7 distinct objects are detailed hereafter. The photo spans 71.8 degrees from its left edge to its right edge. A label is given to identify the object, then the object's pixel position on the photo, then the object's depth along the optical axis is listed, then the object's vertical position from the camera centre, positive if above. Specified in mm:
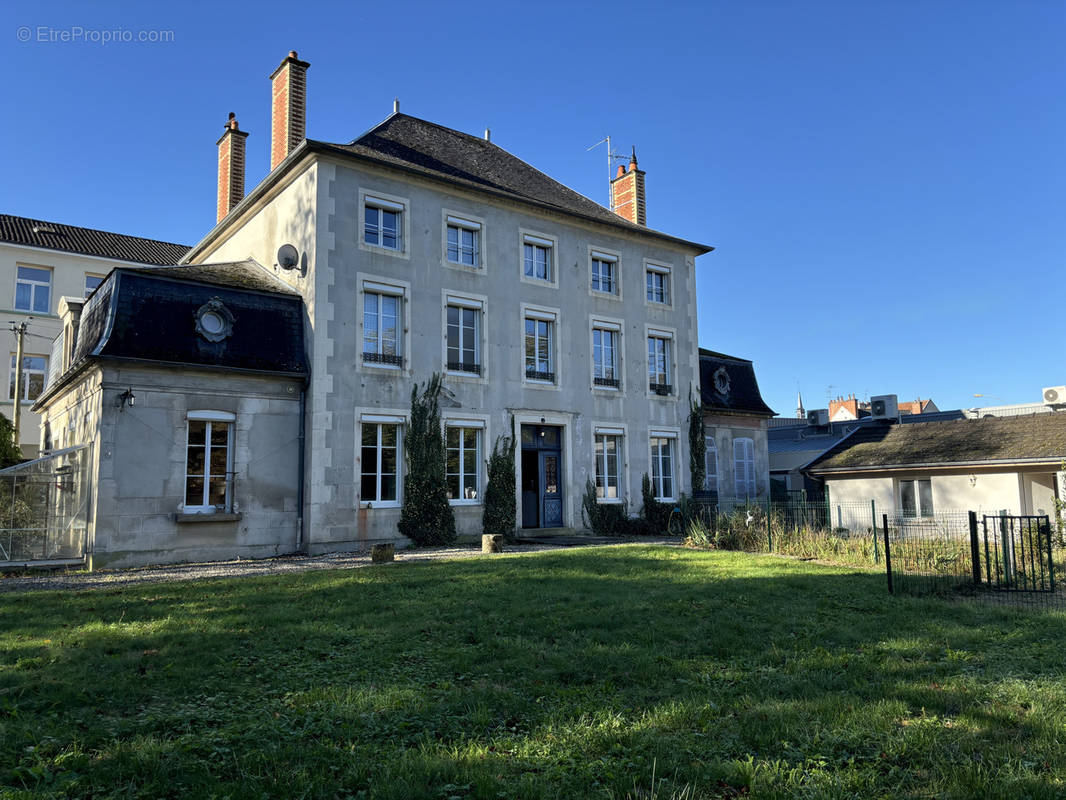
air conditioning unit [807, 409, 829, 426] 37625 +3095
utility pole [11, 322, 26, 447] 25055 +4488
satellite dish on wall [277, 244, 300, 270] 16734 +5145
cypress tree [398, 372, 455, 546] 16438 +63
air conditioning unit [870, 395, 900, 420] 27844 +2667
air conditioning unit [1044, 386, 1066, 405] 23203 +2491
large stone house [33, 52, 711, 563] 15648 +3998
